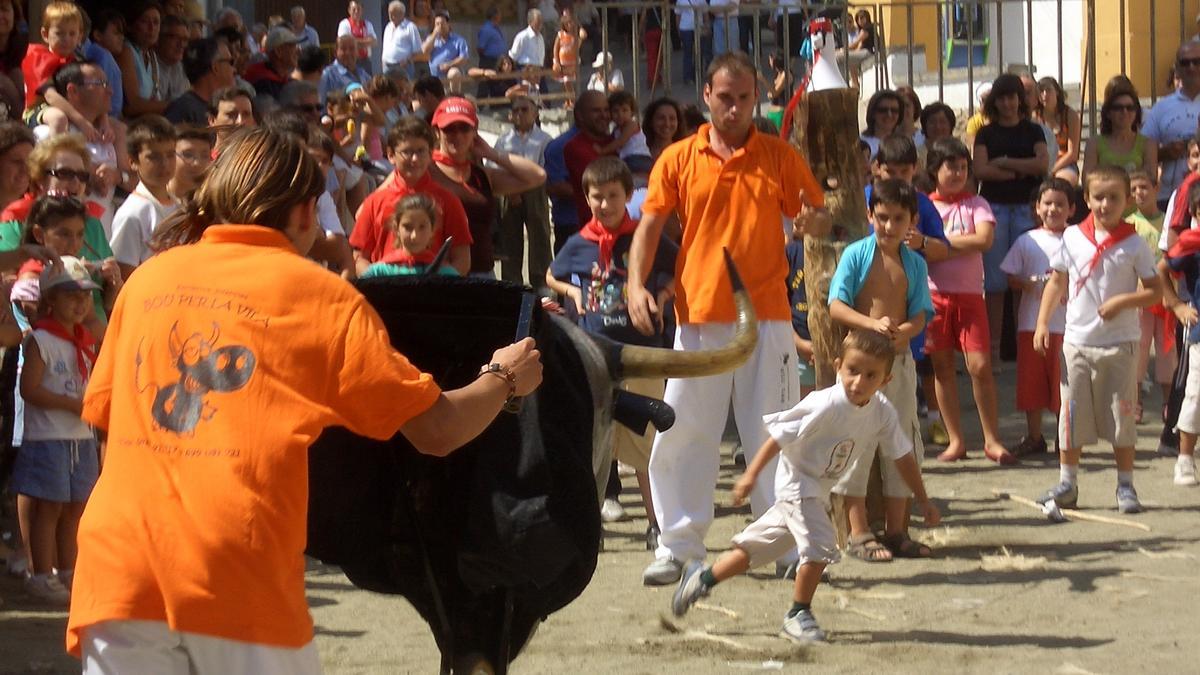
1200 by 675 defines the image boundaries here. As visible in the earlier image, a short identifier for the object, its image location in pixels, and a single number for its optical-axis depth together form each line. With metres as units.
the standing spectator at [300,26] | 17.75
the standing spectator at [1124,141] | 12.84
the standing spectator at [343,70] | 14.74
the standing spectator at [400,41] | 18.92
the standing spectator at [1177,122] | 13.01
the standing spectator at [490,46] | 20.86
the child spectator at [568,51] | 18.92
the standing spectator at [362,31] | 18.59
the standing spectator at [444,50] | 19.23
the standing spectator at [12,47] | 10.33
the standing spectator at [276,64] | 12.78
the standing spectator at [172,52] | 11.31
